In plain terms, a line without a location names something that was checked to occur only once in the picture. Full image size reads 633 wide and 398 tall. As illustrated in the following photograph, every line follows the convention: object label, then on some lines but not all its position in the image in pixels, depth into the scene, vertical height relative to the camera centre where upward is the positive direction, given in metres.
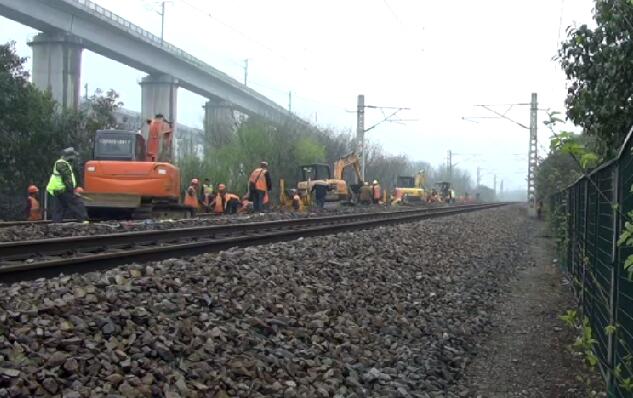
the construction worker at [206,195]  27.22 -0.19
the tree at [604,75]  7.15 +1.48
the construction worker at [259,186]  23.12 +0.21
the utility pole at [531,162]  42.10 +2.52
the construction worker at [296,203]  30.02 -0.49
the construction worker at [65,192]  13.34 -0.10
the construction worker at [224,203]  26.66 -0.51
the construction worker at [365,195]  42.09 -0.07
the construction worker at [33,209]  20.28 -0.70
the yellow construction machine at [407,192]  49.81 +0.21
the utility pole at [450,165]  109.75 +5.27
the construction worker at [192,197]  24.05 -0.26
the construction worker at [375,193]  43.75 +0.09
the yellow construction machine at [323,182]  32.75 +0.55
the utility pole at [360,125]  47.12 +5.00
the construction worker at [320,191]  32.16 +0.09
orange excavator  17.16 +0.20
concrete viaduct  40.97 +10.15
